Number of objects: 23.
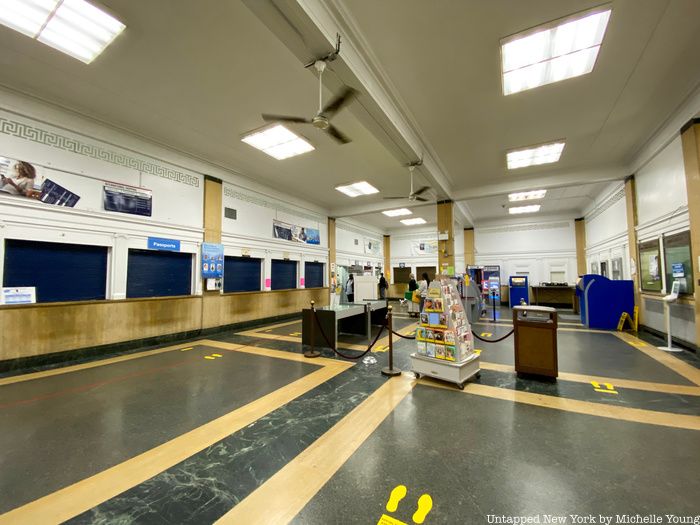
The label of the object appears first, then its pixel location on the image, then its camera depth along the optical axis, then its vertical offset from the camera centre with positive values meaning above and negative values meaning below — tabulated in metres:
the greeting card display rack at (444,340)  3.45 -0.79
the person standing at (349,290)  10.04 -0.39
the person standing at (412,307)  9.64 -0.99
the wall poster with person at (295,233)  8.95 +1.64
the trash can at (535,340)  3.57 -0.83
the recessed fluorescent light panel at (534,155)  6.27 +2.96
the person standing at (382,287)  11.02 -0.32
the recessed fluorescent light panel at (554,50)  3.24 +2.96
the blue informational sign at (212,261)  6.67 +0.49
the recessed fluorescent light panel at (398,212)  11.95 +2.95
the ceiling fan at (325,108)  3.19 +2.11
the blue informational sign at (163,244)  5.77 +0.78
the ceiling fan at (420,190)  6.11 +2.32
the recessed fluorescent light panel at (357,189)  8.69 +2.97
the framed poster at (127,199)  5.19 +1.61
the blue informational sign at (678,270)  5.04 +0.13
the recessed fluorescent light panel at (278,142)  5.55 +2.95
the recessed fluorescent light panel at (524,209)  11.23 +2.90
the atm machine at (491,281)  10.15 -0.11
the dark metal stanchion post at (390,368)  3.86 -1.27
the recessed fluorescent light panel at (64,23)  3.07 +3.03
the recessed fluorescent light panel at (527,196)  9.32 +2.88
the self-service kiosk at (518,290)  11.32 -0.49
